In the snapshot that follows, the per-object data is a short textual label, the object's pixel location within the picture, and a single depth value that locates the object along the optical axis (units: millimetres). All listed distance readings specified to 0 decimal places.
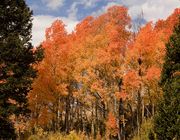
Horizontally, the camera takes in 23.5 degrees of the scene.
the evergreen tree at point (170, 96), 21172
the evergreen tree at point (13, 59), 26172
